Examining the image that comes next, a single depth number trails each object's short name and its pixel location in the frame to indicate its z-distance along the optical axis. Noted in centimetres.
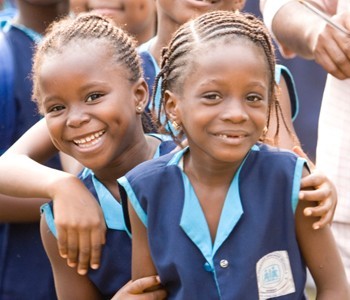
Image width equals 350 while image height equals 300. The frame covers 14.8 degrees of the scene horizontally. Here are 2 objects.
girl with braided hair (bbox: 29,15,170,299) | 409
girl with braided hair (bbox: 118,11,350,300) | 372
